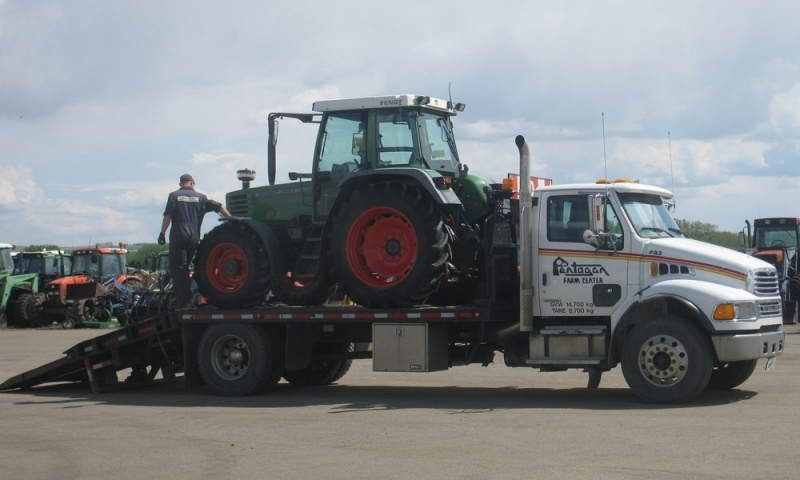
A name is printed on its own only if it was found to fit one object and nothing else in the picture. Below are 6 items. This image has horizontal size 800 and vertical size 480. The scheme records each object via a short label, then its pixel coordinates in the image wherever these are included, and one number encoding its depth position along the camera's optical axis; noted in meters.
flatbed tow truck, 11.33
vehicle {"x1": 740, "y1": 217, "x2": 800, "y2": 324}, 26.91
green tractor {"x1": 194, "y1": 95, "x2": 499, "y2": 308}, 12.40
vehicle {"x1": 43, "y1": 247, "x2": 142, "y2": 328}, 32.69
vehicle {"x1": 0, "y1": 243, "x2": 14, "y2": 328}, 35.31
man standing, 14.16
